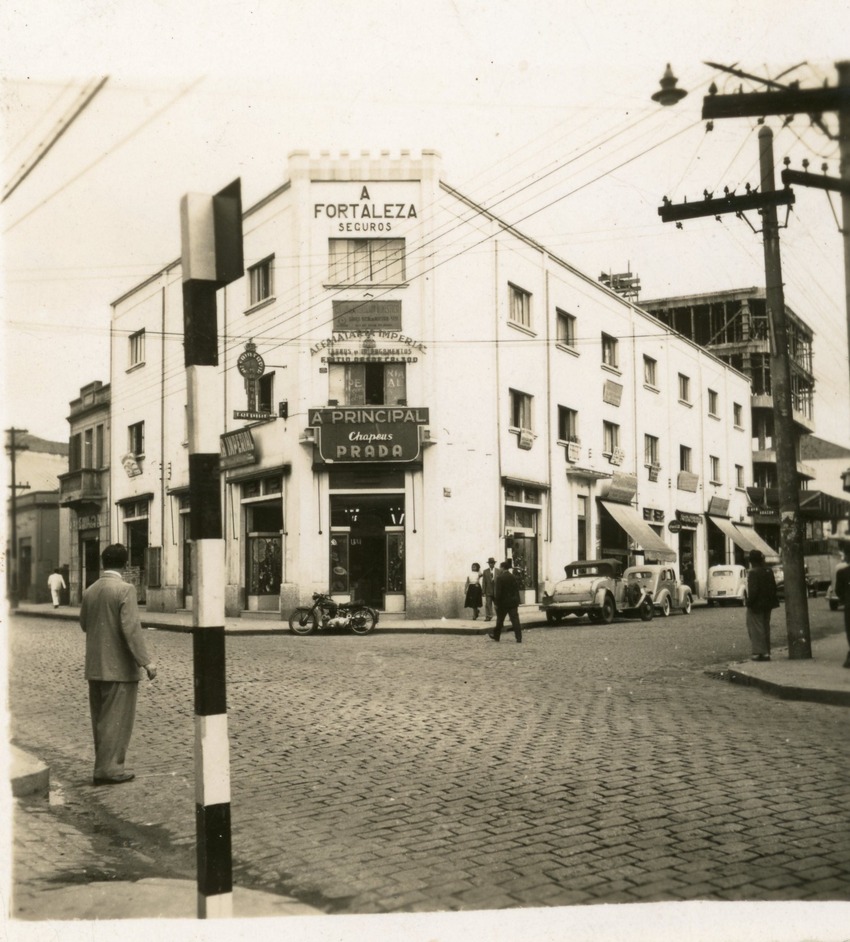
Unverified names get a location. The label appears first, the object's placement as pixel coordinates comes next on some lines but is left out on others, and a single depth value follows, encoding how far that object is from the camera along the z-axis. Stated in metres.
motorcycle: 19.34
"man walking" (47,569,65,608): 27.02
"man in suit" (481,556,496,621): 22.11
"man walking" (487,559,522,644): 17.17
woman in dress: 22.12
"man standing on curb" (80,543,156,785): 6.43
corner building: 19.41
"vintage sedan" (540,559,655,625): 21.88
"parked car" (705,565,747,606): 30.06
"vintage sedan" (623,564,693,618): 24.91
